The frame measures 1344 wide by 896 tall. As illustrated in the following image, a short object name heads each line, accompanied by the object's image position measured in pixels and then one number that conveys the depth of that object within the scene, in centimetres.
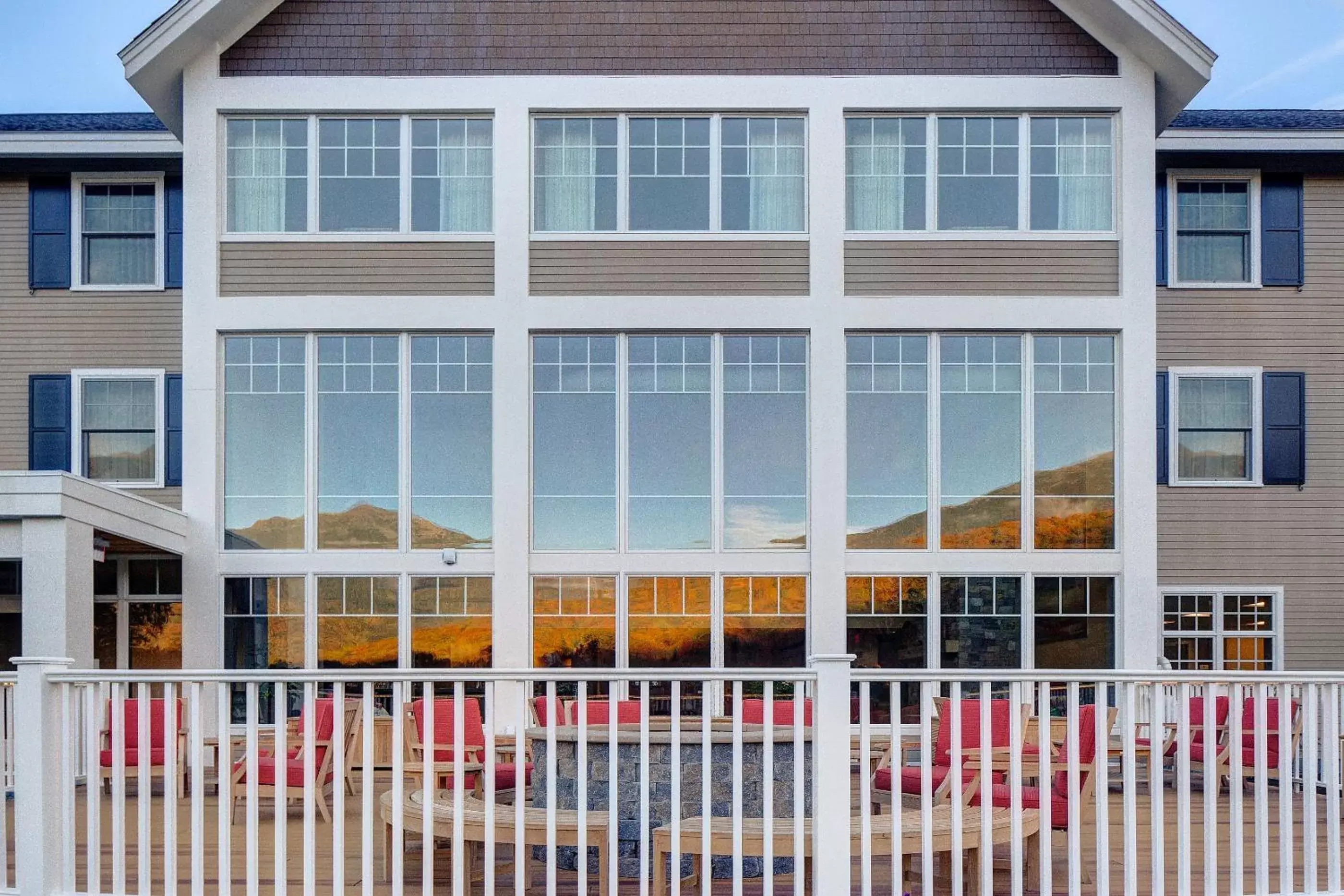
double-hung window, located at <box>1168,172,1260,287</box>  1437
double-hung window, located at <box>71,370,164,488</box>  1402
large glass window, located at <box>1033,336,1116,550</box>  1302
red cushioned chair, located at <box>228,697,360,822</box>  923
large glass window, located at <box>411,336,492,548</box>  1302
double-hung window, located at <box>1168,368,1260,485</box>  1430
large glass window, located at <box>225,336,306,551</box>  1299
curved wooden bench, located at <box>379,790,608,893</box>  606
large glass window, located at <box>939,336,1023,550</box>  1301
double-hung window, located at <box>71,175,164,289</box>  1420
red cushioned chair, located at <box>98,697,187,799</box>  1076
